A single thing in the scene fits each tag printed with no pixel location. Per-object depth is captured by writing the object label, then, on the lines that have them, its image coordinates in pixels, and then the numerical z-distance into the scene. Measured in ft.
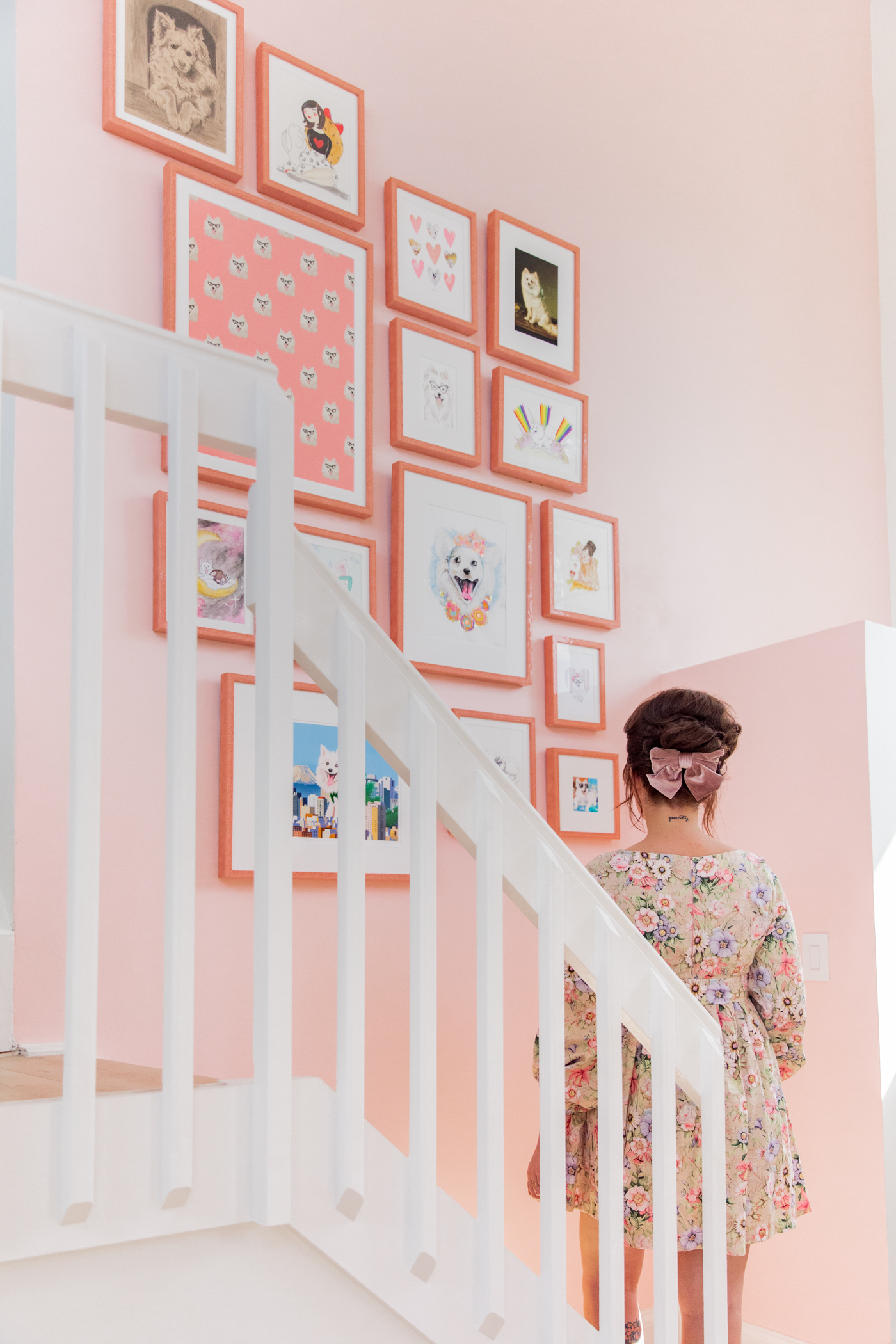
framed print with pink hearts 8.03
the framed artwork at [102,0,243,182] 6.79
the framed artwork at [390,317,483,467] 7.95
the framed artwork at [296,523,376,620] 7.38
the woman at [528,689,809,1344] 5.86
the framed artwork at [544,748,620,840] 8.48
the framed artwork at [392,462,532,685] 7.81
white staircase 3.39
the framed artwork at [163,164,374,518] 6.94
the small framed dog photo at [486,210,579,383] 8.67
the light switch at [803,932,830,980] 7.76
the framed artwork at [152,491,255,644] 6.77
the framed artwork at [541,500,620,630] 8.71
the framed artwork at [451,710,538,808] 8.05
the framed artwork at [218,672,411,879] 6.68
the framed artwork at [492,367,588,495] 8.55
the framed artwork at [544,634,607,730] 8.57
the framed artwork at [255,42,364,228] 7.44
